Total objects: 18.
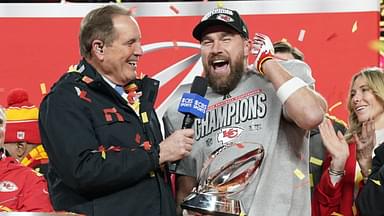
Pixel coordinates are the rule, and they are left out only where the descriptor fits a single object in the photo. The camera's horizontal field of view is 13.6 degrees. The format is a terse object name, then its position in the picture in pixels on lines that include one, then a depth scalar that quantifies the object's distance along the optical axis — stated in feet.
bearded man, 19.62
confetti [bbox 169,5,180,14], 30.90
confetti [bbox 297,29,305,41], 30.77
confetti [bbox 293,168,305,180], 20.05
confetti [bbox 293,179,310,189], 20.09
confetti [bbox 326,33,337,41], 30.65
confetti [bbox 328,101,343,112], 30.26
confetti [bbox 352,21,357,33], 30.43
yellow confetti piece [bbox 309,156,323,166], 26.17
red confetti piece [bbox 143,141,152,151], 18.57
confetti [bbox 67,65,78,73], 19.68
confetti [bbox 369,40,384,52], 30.36
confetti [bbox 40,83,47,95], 31.14
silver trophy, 17.78
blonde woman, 24.32
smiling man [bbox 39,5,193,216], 18.12
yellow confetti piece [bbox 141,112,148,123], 19.50
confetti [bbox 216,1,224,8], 30.61
